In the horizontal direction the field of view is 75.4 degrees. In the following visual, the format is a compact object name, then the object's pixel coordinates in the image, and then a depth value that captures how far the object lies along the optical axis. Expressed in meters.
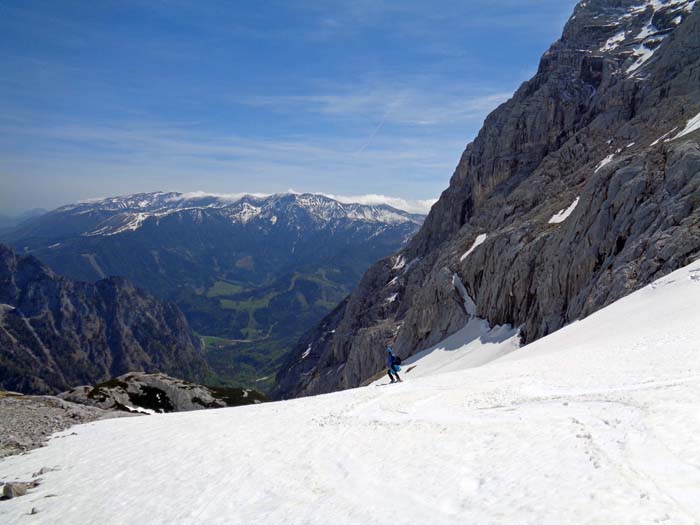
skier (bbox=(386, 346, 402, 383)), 33.81
